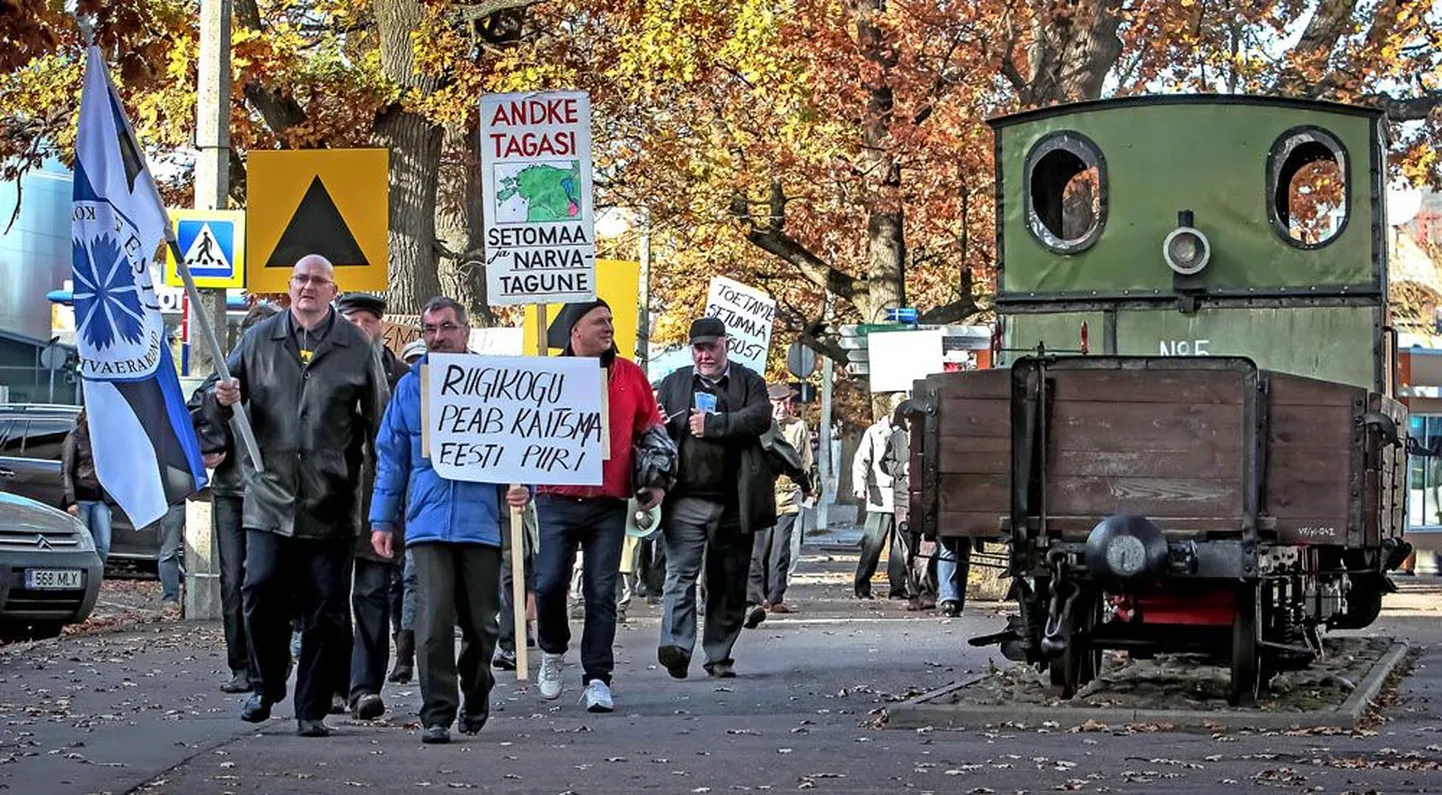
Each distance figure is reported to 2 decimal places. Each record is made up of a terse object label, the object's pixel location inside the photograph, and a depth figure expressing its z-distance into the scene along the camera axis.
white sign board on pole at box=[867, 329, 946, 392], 29.80
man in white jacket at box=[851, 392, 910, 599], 23.75
